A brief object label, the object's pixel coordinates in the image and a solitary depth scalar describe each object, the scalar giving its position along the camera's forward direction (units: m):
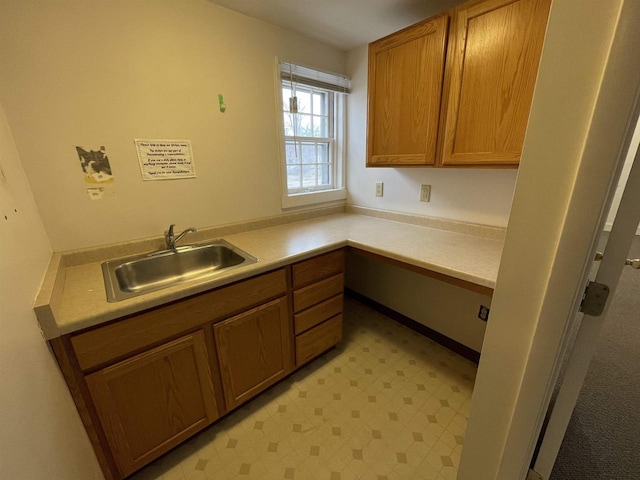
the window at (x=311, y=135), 1.95
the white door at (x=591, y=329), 0.63
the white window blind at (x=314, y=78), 1.85
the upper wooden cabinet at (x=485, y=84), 1.09
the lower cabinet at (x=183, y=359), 0.97
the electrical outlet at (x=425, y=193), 1.87
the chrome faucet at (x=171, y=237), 1.52
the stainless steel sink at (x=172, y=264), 1.35
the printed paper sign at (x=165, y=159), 1.43
